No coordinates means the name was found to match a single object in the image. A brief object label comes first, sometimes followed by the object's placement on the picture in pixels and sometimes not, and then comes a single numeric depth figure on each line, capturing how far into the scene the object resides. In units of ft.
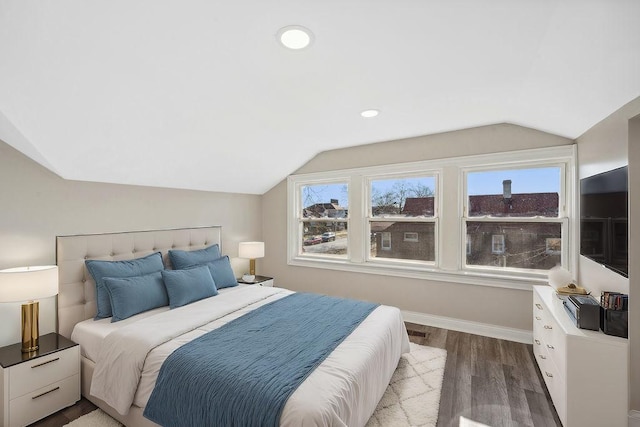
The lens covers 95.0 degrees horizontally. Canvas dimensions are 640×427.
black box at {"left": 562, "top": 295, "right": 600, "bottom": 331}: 6.10
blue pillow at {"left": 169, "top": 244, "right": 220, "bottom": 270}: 10.47
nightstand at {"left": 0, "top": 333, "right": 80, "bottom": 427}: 6.11
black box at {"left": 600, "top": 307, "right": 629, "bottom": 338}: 5.77
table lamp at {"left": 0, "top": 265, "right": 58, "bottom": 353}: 6.35
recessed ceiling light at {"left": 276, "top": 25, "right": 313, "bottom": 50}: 5.15
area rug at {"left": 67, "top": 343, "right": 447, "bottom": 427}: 6.49
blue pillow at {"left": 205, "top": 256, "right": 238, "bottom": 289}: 10.91
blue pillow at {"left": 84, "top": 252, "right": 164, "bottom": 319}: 8.22
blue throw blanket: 4.83
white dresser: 5.64
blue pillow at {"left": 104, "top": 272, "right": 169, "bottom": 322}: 7.96
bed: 5.01
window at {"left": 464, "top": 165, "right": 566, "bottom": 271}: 10.17
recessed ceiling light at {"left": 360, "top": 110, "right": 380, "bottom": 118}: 9.08
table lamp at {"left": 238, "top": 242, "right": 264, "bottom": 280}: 13.50
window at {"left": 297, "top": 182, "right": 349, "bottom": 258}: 14.23
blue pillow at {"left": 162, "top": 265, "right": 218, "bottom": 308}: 8.92
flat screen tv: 6.03
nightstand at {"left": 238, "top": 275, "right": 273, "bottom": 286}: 12.80
